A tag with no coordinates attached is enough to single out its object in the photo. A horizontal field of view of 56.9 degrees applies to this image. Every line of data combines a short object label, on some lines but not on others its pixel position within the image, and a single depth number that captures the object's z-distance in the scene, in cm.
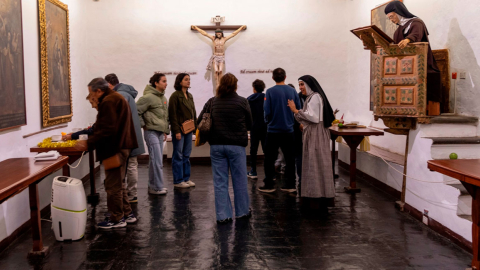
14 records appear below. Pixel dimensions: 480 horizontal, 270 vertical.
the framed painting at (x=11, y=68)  444
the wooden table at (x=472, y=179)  306
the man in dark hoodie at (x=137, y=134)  530
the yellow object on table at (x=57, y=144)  477
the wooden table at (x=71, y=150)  470
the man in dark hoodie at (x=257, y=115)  692
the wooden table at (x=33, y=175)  330
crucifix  954
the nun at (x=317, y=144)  511
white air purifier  423
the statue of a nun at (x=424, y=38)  500
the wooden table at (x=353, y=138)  613
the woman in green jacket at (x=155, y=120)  584
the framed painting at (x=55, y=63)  579
